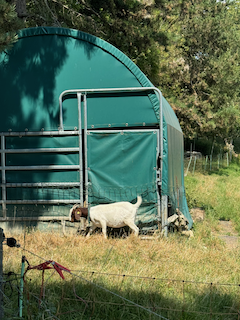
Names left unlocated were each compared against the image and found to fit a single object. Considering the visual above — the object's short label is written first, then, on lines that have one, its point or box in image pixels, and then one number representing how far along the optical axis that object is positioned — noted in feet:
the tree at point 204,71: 77.15
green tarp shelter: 27.96
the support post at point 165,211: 27.32
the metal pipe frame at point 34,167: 28.27
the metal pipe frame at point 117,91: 27.45
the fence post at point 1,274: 12.88
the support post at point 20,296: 13.17
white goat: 26.37
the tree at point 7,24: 21.07
